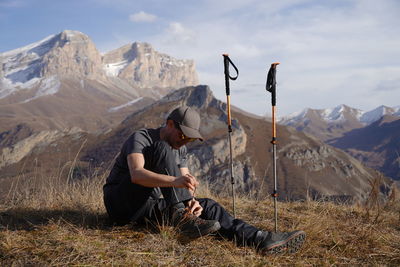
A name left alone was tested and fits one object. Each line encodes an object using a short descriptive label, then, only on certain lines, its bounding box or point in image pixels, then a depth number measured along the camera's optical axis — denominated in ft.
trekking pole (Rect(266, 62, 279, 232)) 15.83
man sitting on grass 12.62
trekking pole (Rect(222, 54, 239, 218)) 18.59
